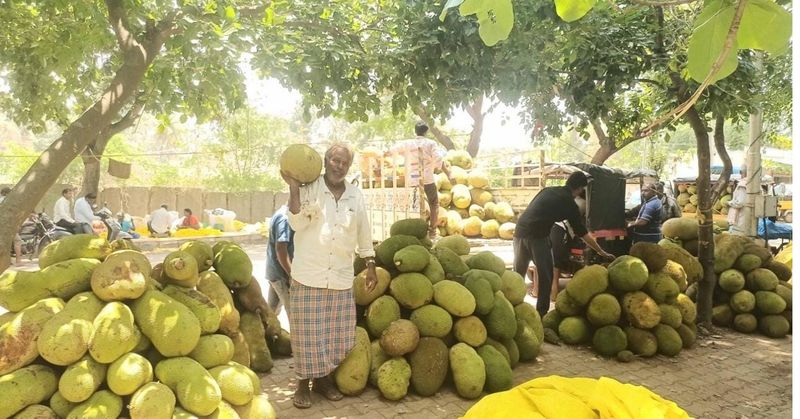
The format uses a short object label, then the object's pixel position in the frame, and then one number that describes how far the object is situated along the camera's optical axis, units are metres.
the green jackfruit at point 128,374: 2.62
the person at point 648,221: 7.30
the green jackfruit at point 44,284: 2.90
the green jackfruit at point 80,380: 2.56
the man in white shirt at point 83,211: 9.80
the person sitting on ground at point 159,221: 14.30
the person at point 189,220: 15.59
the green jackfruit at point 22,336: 2.60
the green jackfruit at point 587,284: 4.97
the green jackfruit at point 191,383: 2.70
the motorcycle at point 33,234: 10.84
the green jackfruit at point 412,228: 4.60
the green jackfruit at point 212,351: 3.02
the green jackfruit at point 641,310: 4.77
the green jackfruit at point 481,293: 4.24
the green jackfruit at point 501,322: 4.29
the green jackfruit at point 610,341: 4.77
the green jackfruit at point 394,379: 3.70
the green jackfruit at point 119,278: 2.88
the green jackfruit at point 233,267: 4.14
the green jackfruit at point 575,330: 5.08
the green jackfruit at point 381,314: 4.02
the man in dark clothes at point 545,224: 5.27
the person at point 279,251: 4.35
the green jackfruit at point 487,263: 4.81
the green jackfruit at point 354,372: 3.79
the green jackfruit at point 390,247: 4.32
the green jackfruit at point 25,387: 2.51
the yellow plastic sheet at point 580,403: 1.59
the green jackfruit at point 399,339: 3.83
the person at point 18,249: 9.83
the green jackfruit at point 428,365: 3.81
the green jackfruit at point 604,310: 4.85
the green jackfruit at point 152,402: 2.54
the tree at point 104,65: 3.25
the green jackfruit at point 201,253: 3.94
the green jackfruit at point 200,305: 3.16
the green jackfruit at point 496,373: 3.92
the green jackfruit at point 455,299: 4.07
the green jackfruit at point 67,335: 2.62
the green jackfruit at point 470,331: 4.04
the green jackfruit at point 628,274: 4.86
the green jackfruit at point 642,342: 4.75
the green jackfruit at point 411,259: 4.12
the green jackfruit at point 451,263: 4.52
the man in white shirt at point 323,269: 3.59
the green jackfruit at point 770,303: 5.46
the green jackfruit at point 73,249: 3.21
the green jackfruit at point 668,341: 4.79
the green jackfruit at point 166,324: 2.86
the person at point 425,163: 7.77
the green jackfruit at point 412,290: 4.04
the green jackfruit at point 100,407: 2.52
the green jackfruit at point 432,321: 3.97
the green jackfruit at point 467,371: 3.77
